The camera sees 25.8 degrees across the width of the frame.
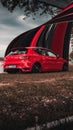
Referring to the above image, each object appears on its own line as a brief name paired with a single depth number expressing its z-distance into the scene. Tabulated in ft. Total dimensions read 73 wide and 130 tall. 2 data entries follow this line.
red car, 29.54
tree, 28.90
